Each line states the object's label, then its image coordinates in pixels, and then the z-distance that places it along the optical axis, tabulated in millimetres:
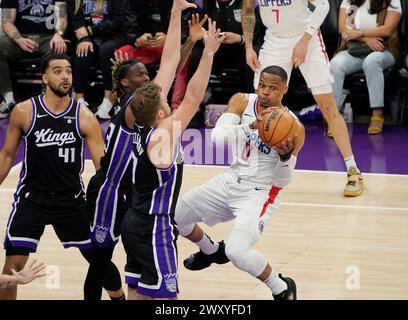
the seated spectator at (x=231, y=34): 19003
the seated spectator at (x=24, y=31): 19938
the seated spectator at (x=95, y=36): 19556
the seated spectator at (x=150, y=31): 19235
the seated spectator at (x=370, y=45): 18490
